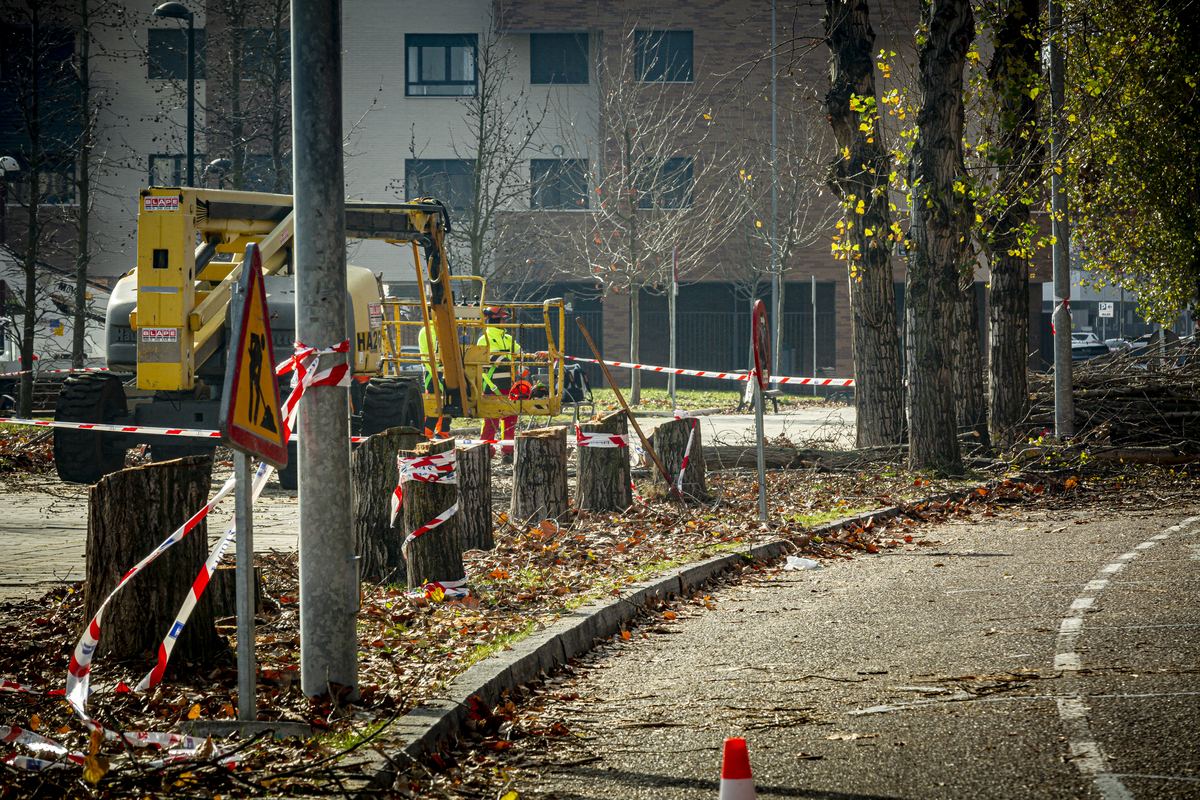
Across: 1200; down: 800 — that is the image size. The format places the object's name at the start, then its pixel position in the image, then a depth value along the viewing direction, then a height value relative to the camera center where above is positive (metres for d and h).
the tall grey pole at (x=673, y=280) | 49.72 +1.02
